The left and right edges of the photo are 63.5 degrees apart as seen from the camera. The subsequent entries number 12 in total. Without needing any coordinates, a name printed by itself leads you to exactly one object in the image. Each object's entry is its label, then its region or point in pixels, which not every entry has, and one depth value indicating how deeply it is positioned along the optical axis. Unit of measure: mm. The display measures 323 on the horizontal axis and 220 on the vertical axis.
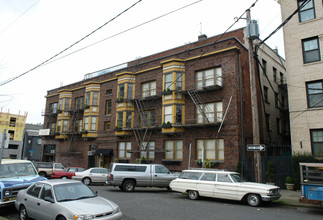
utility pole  13469
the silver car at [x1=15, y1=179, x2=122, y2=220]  7062
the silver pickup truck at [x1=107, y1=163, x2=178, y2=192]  16719
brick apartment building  21562
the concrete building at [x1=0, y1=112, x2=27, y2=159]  60562
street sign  13172
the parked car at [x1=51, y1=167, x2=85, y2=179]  23031
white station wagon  11969
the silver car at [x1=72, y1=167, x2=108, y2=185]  20781
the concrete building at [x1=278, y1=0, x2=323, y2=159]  17906
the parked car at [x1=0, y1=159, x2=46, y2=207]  9594
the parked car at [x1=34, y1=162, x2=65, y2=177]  24750
